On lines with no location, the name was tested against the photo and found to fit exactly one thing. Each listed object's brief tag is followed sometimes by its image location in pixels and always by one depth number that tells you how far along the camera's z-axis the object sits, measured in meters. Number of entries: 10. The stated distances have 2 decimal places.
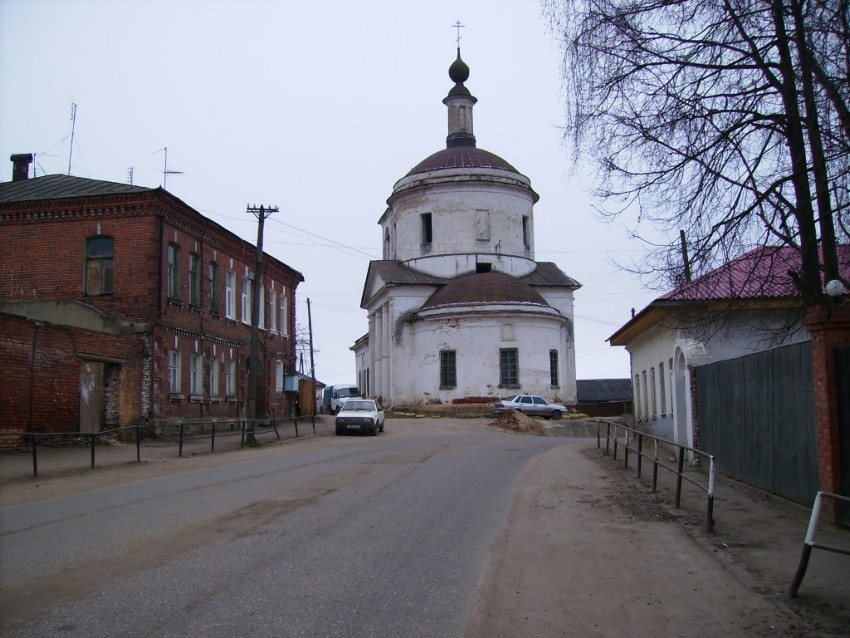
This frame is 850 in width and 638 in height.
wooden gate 11.74
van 61.16
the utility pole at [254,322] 26.95
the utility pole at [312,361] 57.22
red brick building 24.00
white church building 47.22
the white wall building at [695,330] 11.12
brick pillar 10.33
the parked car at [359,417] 33.53
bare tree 9.90
